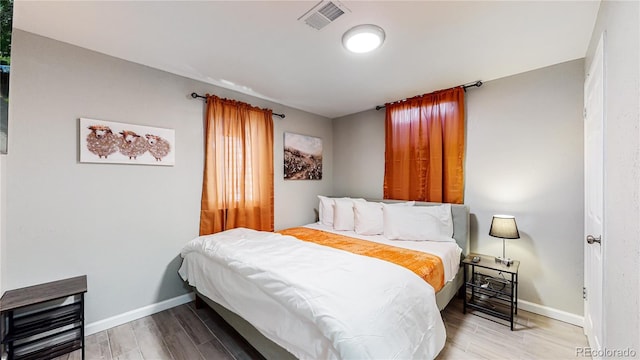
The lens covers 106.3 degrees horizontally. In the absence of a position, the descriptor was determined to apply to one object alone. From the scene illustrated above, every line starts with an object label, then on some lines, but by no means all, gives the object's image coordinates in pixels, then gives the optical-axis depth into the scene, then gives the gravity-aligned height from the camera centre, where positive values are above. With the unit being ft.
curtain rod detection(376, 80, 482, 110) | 8.91 +3.60
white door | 4.95 -0.40
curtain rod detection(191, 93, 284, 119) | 8.75 +3.07
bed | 3.85 -2.43
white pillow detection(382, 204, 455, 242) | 8.71 -1.68
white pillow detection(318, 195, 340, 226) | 11.62 -1.57
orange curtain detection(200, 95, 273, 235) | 9.10 +0.46
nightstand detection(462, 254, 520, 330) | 7.59 -3.64
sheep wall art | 6.79 +1.09
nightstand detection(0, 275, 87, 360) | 5.46 -3.48
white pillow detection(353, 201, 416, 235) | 9.87 -1.63
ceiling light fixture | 5.87 +3.63
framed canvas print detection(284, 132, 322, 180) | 12.06 +1.17
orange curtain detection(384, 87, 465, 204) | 9.48 +1.35
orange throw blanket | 6.34 -2.29
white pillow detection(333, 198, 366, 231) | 10.70 -1.61
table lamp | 7.60 -1.58
